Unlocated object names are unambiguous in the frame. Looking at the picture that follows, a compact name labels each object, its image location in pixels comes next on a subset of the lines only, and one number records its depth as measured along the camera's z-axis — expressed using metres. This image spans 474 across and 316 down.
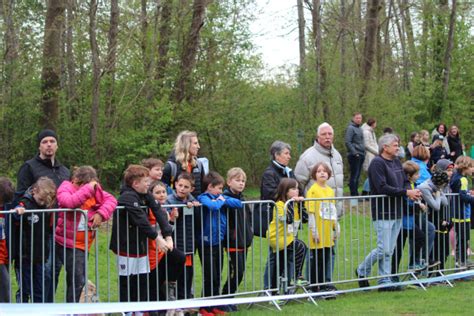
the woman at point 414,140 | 27.82
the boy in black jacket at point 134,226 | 11.82
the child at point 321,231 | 14.16
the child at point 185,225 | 12.60
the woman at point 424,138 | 26.83
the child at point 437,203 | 15.83
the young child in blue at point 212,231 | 12.90
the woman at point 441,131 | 30.87
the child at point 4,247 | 11.52
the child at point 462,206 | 17.08
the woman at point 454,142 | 32.31
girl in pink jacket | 11.48
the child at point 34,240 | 11.50
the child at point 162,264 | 12.21
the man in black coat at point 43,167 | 12.83
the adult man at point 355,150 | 27.45
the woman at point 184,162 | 13.38
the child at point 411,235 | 15.64
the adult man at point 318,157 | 15.43
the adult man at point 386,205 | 15.08
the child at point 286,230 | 13.75
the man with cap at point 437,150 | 29.84
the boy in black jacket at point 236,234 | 13.18
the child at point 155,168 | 12.85
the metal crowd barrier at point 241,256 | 11.74
